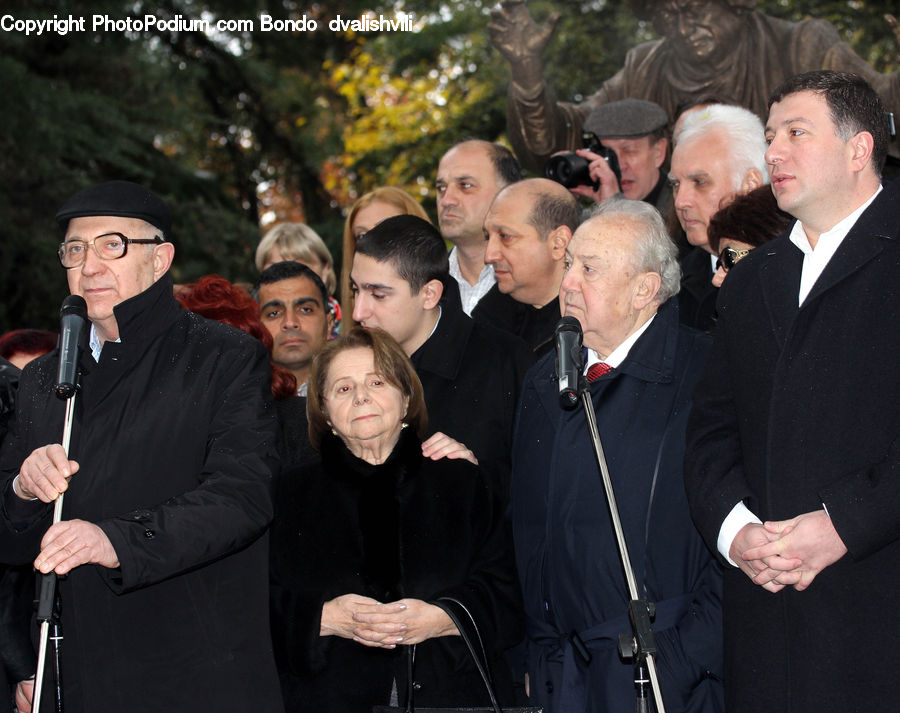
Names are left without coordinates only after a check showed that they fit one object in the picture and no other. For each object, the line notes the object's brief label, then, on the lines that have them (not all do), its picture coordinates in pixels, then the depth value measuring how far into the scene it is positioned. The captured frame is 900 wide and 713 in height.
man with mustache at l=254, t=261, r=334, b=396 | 4.96
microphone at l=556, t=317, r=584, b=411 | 2.86
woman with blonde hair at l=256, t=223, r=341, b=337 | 5.93
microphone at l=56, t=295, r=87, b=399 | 2.98
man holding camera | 5.49
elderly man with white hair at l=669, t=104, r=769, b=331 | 4.39
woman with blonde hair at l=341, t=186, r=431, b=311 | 5.61
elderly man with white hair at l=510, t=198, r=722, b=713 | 3.25
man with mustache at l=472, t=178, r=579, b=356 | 4.59
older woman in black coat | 3.39
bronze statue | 5.98
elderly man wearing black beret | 3.00
